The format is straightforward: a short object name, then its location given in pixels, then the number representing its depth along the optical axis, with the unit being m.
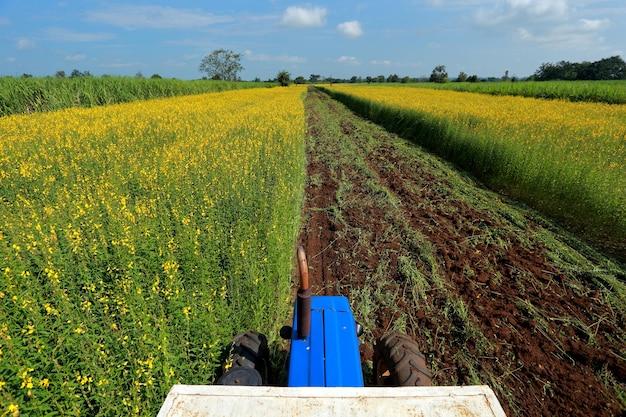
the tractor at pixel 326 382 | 1.20
